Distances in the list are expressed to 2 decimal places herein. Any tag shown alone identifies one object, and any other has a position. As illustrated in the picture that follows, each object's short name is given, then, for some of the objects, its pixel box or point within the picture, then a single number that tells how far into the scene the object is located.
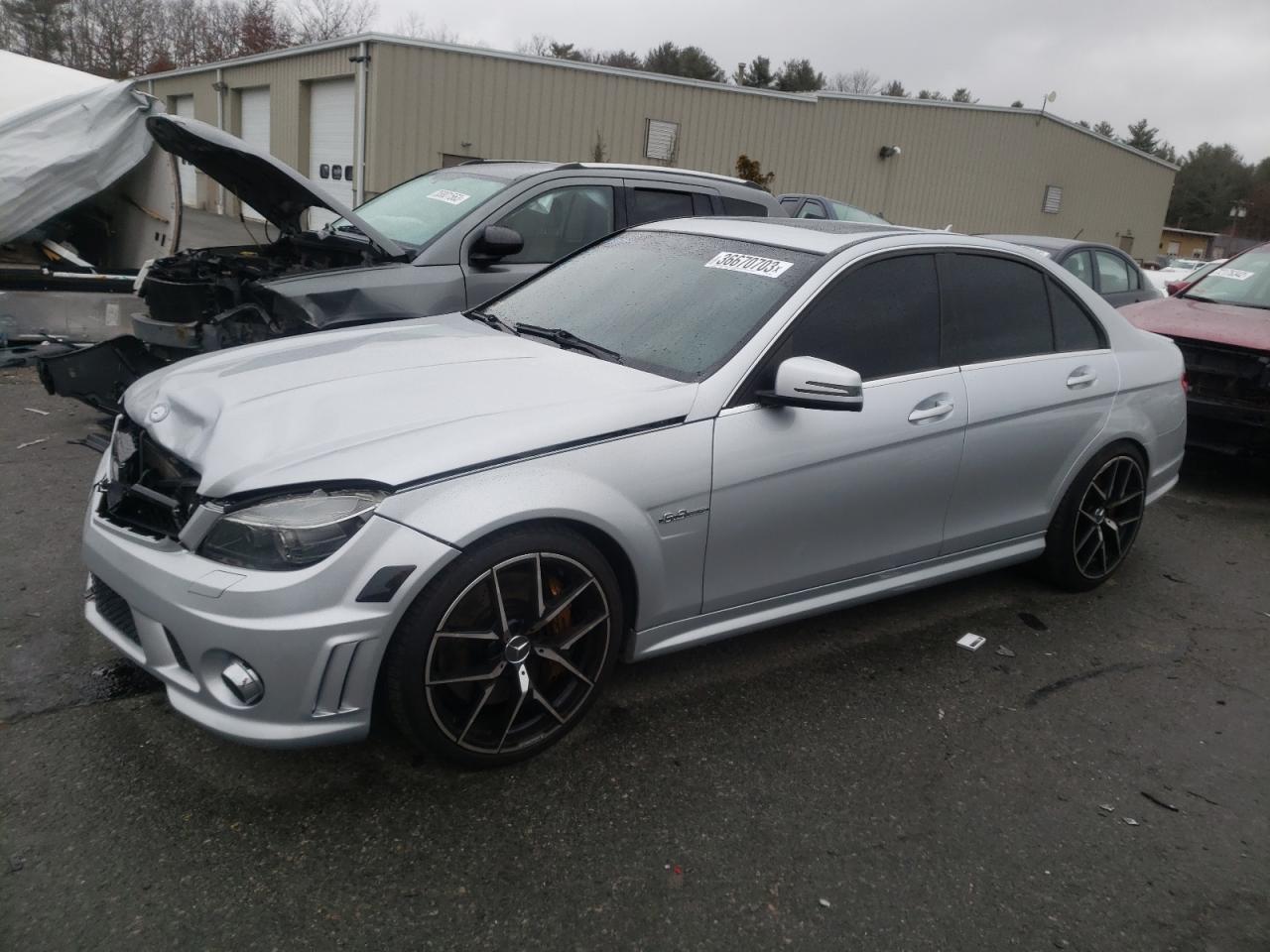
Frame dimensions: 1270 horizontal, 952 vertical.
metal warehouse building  16.94
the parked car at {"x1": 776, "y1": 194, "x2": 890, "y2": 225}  13.46
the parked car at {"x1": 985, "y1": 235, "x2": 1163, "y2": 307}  9.15
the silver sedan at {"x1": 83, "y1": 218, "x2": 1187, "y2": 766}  2.54
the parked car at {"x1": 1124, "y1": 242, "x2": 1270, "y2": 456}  6.06
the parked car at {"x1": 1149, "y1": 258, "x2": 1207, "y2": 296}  24.33
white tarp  8.01
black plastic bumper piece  5.18
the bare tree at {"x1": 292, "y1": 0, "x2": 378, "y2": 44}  48.97
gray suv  5.24
